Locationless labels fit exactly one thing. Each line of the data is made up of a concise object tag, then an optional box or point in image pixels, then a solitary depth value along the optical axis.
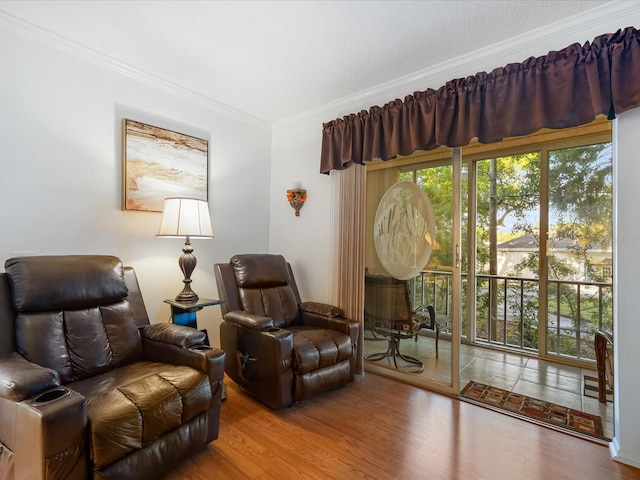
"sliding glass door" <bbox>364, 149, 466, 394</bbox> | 2.63
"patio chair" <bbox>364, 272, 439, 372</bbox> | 3.00
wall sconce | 3.53
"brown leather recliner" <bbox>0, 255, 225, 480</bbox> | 1.27
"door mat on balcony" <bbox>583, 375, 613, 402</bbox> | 2.67
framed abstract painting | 2.68
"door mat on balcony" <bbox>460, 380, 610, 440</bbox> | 2.19
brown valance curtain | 1.84
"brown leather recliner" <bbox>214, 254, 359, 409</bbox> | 2.30
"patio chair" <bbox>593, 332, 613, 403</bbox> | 2.50
